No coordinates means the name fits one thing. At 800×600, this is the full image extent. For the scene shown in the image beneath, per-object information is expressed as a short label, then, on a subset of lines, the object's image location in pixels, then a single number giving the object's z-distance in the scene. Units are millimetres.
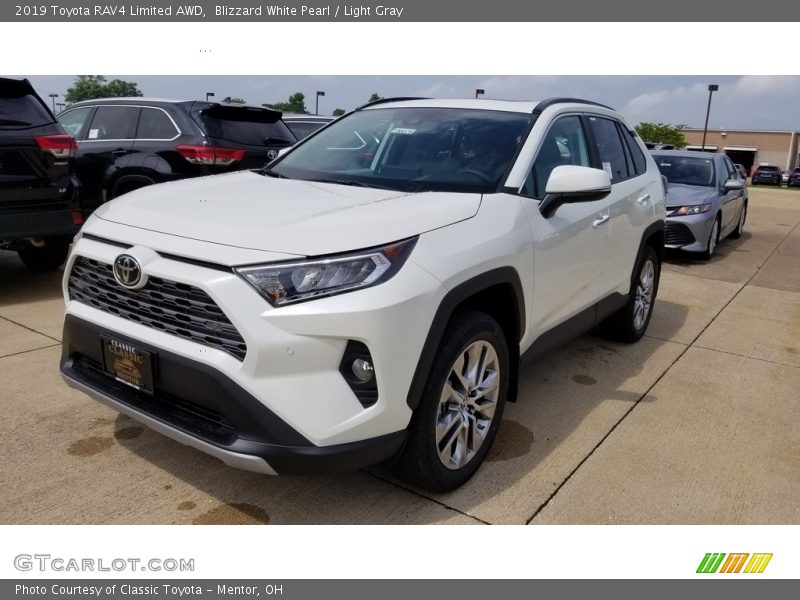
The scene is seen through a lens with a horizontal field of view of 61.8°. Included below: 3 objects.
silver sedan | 9086
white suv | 2322
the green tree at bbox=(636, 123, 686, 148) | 55719
